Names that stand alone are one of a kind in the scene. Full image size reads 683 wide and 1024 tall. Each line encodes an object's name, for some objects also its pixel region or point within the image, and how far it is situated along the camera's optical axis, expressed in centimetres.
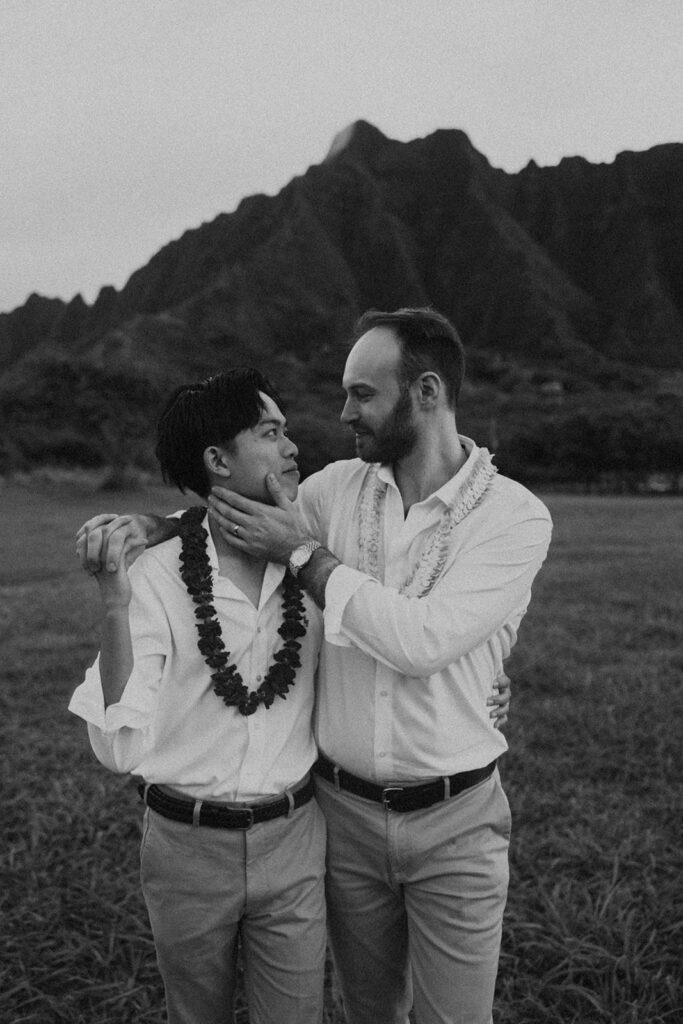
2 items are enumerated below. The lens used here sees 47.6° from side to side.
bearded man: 238
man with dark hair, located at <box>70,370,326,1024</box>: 235
